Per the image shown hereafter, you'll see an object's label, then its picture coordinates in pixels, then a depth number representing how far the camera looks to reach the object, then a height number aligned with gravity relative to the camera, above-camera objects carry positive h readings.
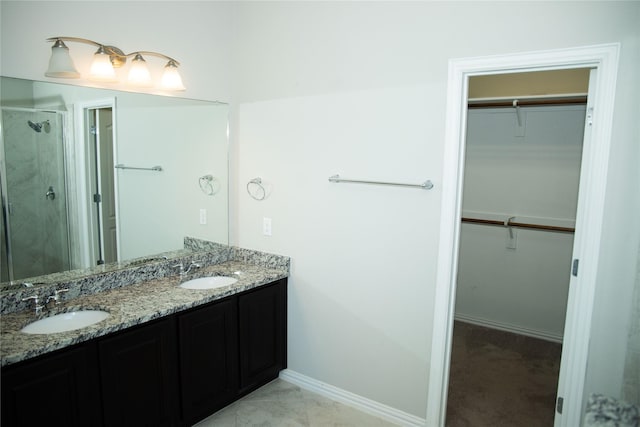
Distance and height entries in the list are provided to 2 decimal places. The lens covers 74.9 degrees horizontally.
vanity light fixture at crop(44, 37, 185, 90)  2.03 +0.53
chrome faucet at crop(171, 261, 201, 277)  2.71 -0.67
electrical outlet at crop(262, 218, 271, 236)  2.93 -0.41
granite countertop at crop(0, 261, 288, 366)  1.67 -0.71
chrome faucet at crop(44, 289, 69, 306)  2.04 -0.66
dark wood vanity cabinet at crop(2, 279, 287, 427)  1.68 -1.00
